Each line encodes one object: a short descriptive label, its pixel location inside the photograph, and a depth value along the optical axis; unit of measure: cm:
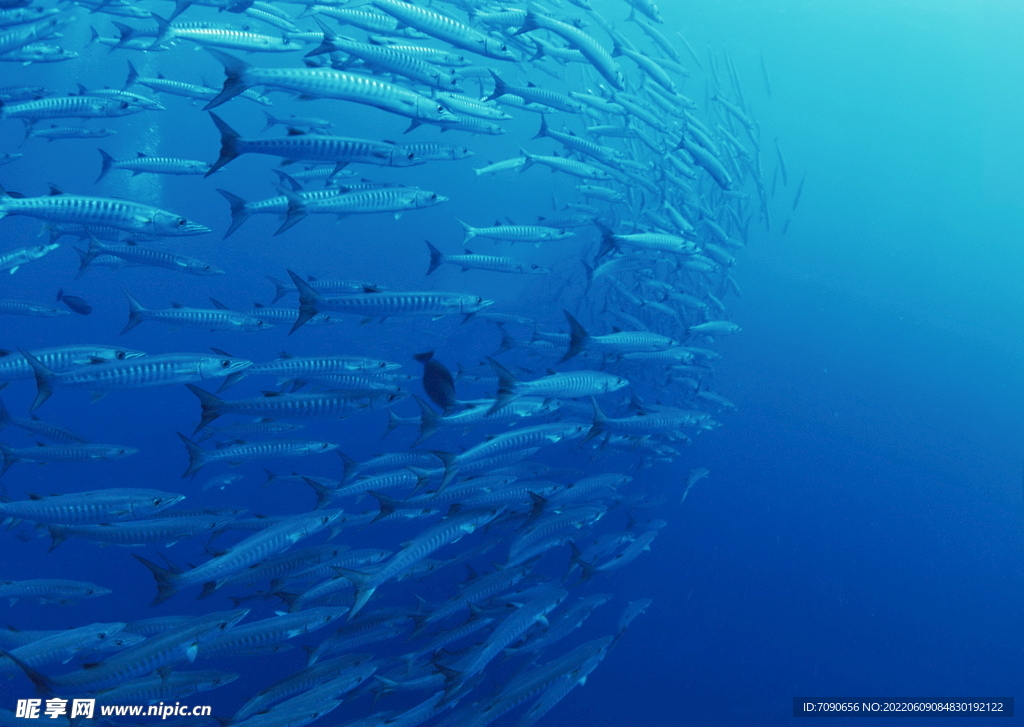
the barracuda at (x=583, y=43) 586
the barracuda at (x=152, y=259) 621
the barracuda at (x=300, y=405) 438
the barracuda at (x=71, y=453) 488
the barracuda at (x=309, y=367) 508
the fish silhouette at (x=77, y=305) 682
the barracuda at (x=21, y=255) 588
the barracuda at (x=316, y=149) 405
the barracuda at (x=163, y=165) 608
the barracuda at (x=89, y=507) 393
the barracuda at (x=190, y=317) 536
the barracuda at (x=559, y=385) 390
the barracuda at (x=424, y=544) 369
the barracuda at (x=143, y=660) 349
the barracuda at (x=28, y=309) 623
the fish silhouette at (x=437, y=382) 367
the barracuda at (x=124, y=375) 408
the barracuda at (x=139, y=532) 405
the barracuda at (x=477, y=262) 611
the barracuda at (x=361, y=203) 473
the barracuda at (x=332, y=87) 389
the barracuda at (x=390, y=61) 456
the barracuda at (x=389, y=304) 463
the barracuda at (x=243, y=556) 365
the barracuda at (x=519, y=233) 622
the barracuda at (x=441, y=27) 477
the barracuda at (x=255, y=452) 463
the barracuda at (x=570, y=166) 737
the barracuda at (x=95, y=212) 438
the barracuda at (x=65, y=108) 556
